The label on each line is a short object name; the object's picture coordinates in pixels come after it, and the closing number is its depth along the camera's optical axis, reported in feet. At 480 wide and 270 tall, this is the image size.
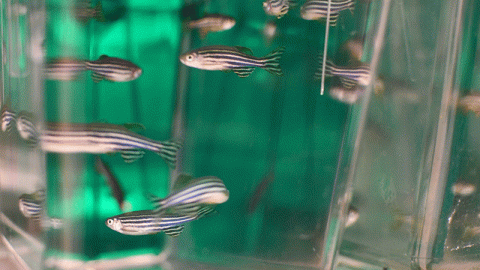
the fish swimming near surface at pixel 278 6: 1.43
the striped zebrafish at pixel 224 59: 1.38
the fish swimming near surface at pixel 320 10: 1.44
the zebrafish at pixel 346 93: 1.49
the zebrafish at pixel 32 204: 1.39
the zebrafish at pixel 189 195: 1.38
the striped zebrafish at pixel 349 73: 1.47
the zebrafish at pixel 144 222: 1.36
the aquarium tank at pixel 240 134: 1.38
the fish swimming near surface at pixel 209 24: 1.41
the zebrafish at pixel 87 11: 1.37
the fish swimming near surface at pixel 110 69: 1.37
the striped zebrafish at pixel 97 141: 1.36
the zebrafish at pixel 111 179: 1.38
